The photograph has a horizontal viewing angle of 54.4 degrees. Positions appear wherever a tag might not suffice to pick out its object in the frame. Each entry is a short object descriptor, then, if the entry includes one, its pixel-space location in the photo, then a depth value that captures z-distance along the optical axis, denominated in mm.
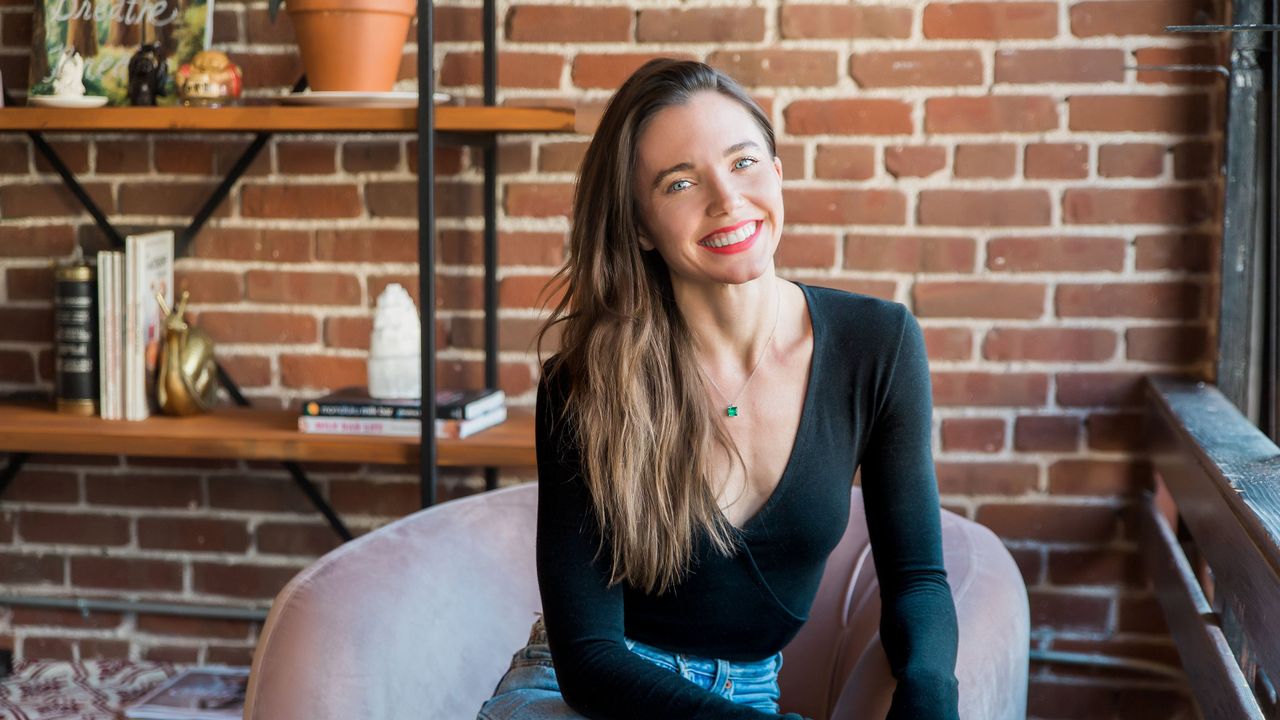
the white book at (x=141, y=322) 2215
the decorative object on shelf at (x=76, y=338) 2232
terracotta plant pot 2051
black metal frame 1999
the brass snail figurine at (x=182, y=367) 2254
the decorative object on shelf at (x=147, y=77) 2186
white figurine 2164
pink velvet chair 1430
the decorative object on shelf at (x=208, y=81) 2137
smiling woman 1395
